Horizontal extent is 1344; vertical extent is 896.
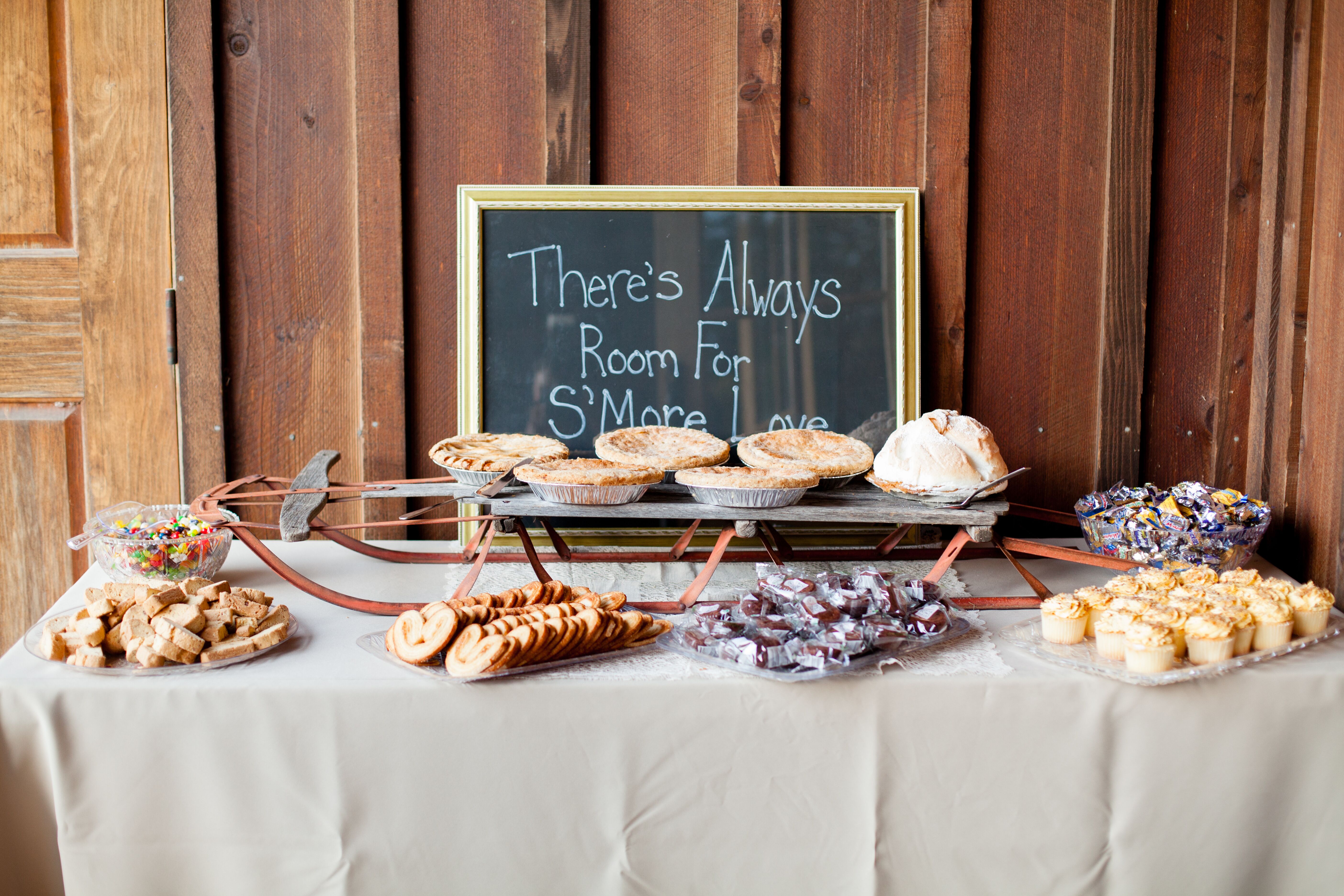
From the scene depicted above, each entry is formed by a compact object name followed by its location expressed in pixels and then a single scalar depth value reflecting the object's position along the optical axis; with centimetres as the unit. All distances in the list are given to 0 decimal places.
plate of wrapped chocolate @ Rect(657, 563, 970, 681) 156
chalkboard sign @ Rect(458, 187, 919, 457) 237
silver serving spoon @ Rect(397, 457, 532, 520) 185
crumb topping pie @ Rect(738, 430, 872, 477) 203
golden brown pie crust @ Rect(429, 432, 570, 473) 201
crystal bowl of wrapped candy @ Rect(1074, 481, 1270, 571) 196
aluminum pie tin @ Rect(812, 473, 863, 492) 207
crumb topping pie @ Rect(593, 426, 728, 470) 203
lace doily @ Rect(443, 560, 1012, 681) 159
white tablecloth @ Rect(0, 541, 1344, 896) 152
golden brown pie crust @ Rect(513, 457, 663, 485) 183
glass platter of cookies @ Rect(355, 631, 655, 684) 153
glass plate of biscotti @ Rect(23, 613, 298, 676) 154
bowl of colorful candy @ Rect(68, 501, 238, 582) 192
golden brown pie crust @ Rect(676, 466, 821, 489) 182
